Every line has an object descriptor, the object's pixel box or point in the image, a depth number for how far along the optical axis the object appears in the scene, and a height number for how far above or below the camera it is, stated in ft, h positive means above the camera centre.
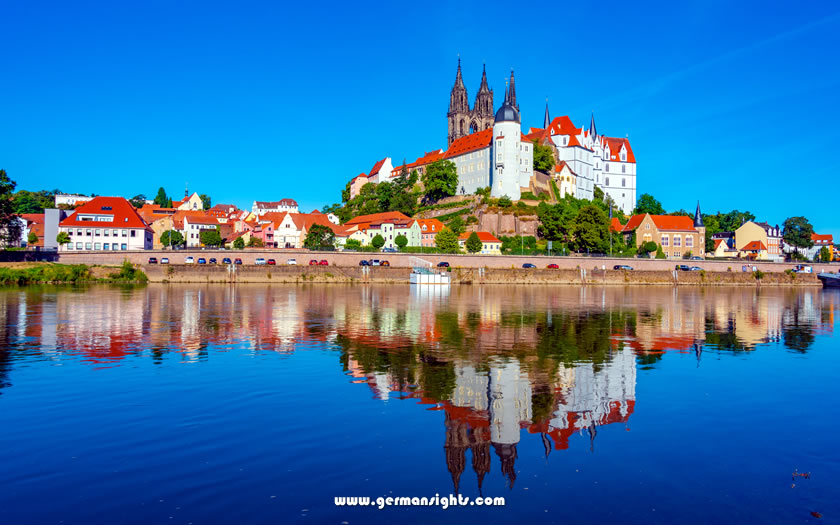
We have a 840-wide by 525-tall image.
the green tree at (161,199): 632.05 +67.61
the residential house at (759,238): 482.28 +28.07
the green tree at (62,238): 295.07 +14.33
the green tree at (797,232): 516.32 +34.76
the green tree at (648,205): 518.78 +54.54
